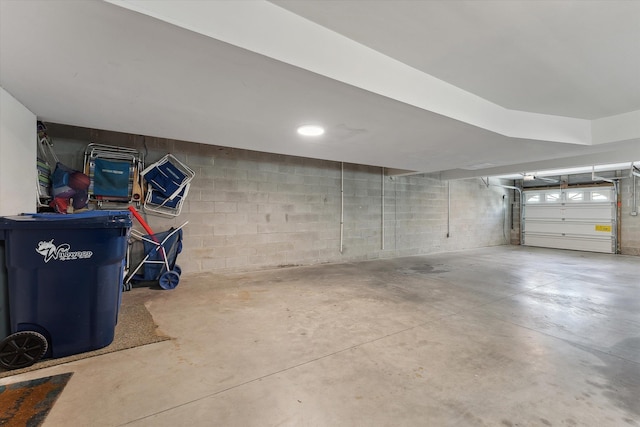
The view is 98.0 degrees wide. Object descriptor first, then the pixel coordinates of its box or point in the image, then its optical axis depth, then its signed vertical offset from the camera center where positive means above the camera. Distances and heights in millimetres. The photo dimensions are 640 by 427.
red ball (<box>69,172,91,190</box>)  3105 +385
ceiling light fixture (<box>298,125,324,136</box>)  3012 +953
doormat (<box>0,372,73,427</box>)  1323 -968
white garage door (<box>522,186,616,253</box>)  7914 -110
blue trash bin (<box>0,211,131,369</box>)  1730 -437
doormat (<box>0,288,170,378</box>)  1807 -953
